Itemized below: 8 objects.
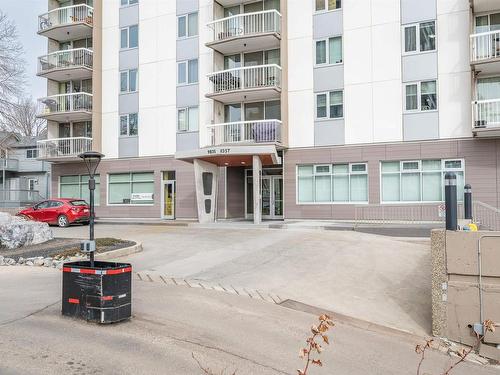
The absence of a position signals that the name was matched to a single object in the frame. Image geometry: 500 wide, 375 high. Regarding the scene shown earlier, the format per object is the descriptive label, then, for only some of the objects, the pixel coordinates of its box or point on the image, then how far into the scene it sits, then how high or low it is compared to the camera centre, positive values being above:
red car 23.47 -0.70
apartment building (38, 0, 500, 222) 20.14 +4.85
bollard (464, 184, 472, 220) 12.79 -0.22
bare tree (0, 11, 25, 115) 27.71 +7.47
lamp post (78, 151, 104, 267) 8.44 +0.70
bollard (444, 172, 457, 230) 7.79 -0.12
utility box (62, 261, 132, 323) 6.66 -1.40
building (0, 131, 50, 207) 45.41 +2.76
